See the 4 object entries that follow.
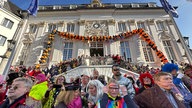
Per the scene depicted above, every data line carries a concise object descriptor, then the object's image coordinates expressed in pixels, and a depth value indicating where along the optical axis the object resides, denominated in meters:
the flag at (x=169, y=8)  6.21
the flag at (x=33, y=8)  5.58
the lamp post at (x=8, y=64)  4.32
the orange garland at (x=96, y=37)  10.69
